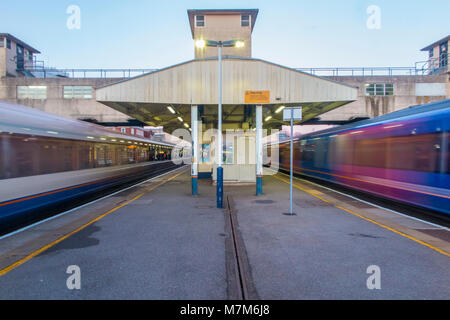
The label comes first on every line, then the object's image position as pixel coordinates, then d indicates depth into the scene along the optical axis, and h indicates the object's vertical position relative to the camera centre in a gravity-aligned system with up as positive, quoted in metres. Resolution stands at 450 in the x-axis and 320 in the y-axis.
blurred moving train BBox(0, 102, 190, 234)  6.30 -0.29
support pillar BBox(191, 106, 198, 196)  11.24 +0.24
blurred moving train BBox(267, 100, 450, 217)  7.15 -0.12
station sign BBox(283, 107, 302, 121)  7.51 +1.18
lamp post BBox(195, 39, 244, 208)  8.82 -0.05
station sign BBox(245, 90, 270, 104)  11.16 +2.50
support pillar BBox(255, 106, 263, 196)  11.32 +0.11
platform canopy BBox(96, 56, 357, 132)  11.03 +2.93
